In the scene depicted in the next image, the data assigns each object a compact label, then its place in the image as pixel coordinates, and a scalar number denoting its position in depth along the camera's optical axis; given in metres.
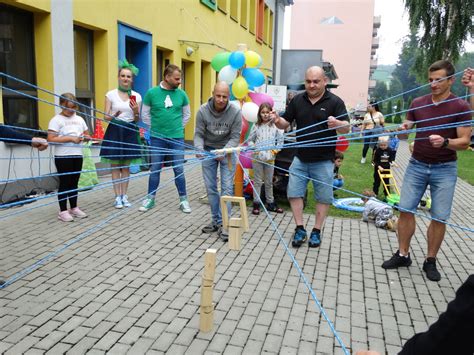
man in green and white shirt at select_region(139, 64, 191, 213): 6.27
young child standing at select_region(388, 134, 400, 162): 9.45
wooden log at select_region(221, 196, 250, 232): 4.67
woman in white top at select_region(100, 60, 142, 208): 6.25
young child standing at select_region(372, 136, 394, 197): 8.25
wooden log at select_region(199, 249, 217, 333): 3.15
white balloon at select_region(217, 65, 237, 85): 6.93
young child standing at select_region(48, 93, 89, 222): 5.69
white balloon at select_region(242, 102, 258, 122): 6.66
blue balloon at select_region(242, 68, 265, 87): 7.07
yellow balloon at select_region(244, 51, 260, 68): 7.06
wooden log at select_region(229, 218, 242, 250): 4.40
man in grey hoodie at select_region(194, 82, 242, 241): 5.33
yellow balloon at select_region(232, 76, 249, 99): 6.87
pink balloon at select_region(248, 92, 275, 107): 7.25
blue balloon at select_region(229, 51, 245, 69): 6.85
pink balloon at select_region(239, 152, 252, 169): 6.88
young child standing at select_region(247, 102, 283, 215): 6.45
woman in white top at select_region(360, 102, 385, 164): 11.07
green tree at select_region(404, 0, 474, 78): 15.20
